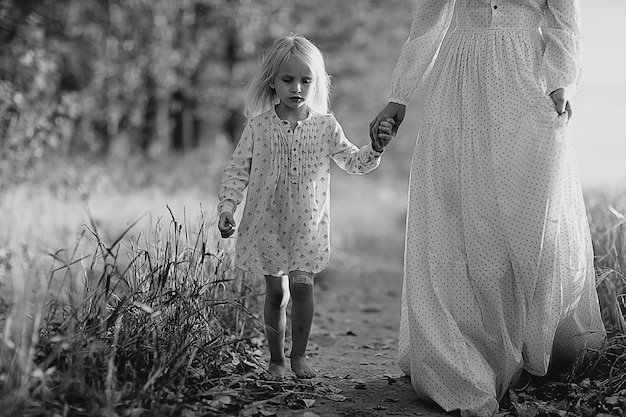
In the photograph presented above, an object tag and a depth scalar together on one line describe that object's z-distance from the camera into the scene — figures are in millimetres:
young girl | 3951
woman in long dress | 3586
